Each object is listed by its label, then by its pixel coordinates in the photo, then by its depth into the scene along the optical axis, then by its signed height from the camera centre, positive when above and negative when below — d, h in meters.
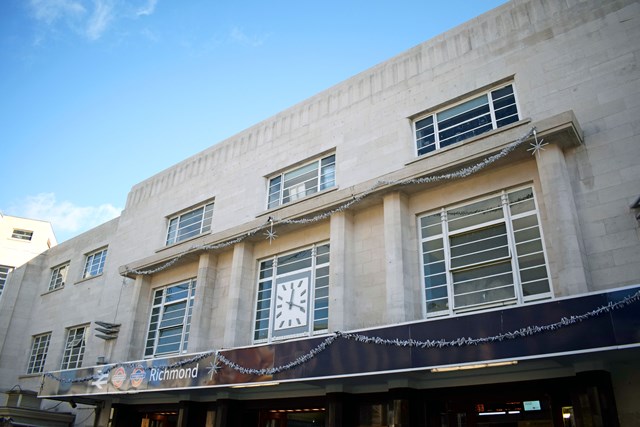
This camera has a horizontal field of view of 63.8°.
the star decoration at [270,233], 13.82 +5.51
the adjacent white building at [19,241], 25.30 +9.58
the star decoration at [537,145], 9.89 +5.57
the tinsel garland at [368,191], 10.31 +5.58
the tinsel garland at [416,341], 7.44 +1.90
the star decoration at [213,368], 12.27 +1.84
